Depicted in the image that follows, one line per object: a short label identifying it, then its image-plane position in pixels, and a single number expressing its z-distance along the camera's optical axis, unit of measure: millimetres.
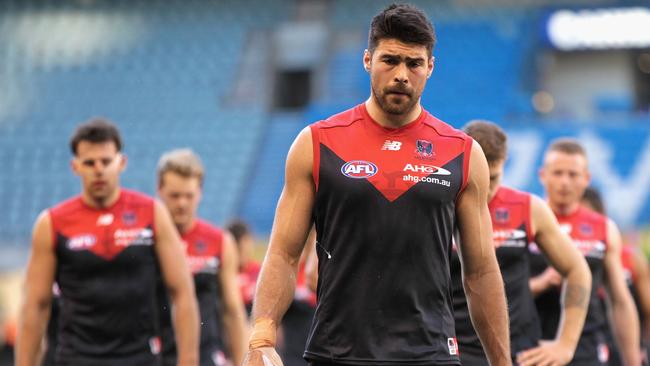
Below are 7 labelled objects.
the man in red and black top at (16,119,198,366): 14297
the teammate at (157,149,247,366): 17875
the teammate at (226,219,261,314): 24375
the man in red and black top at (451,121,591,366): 13578
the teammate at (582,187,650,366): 20672
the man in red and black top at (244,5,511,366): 9320
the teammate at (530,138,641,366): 16156
